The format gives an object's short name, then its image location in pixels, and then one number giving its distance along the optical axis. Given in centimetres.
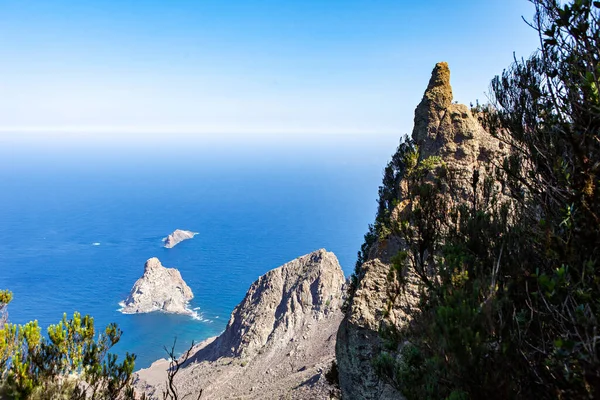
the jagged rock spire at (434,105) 2105
